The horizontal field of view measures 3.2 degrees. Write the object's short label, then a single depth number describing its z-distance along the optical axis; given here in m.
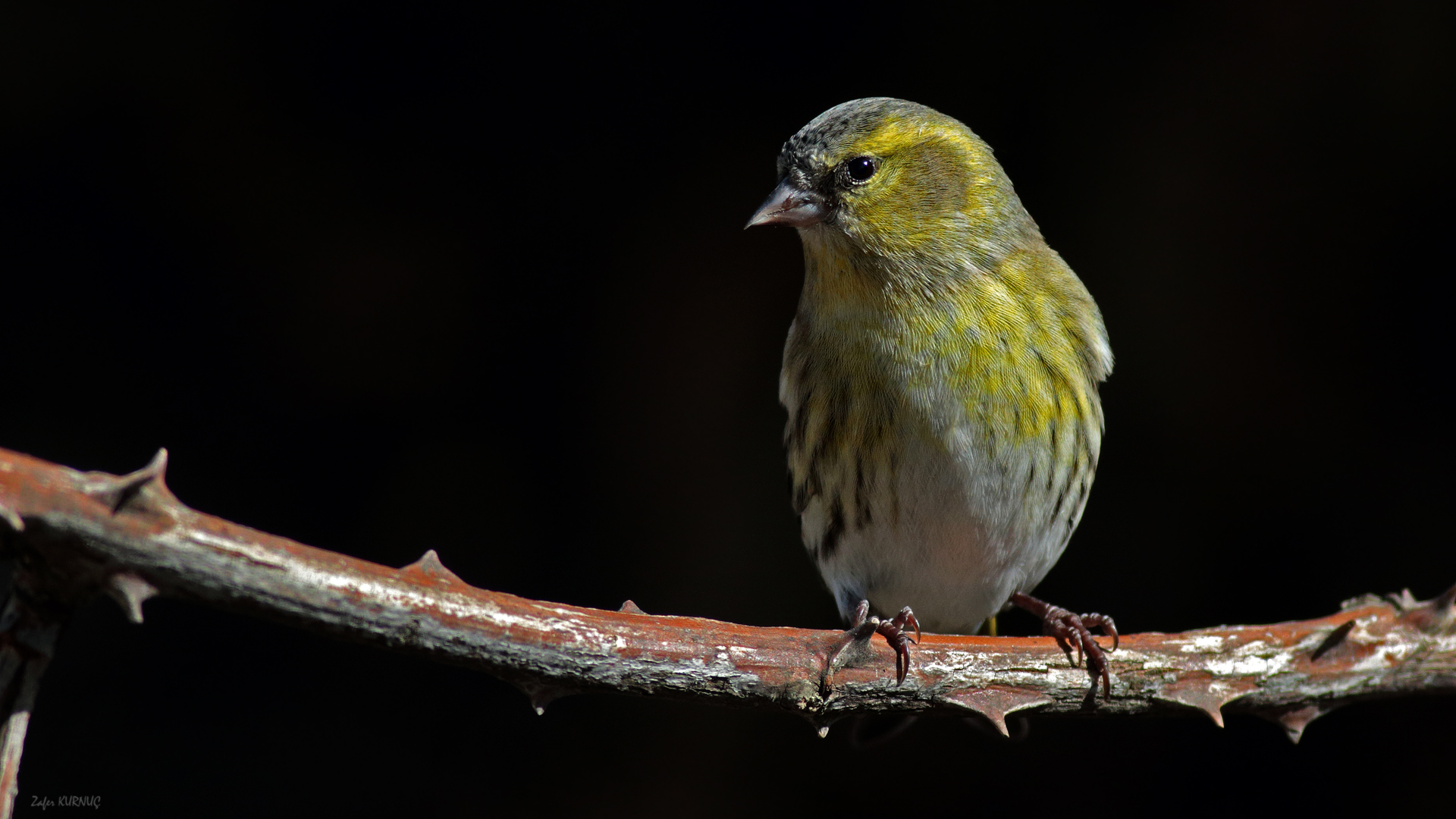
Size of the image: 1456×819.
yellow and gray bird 2.95
